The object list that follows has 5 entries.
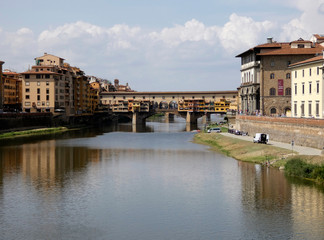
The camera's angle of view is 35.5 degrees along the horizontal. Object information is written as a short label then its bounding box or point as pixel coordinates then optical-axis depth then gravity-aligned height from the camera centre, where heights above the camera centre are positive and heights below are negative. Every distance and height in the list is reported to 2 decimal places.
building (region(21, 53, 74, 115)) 135.12 +6.52
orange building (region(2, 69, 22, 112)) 151.00 +6.76
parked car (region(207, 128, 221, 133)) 107.69 -3.93
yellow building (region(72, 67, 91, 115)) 156.12 +6.66
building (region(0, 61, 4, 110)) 132.91 +5.61
